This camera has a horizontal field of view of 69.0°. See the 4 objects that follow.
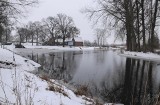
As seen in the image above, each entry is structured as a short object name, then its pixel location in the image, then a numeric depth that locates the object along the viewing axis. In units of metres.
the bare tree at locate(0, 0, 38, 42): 8.47
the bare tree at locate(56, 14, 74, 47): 44.80
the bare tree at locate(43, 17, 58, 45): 45.98
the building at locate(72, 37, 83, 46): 54.84
